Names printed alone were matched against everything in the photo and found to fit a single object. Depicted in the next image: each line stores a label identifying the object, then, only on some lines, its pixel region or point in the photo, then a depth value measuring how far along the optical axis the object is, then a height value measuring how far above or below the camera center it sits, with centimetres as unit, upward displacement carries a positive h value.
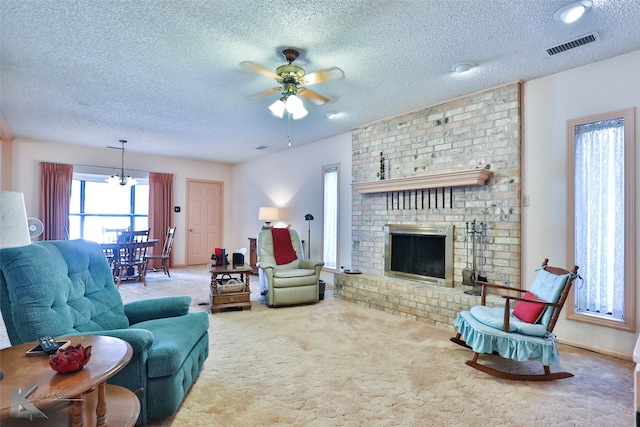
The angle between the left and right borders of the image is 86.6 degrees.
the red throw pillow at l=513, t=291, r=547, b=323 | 261 -69
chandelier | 636 +69
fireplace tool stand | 379 -38
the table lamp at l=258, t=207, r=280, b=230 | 671 +10
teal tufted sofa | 168 -58
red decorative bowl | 126 -55
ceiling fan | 282 +121
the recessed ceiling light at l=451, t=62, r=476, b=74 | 313 +146
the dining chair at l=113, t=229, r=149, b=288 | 573 -69
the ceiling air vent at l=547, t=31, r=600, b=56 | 267 +148
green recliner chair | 445 -76
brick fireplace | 360 +50
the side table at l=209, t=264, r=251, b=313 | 422 -97
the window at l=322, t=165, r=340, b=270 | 589 +7
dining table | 566 -53
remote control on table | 143 -55
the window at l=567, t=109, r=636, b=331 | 289 +7
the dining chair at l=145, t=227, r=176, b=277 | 674 -65
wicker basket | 427 -86
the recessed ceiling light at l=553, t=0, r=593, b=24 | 225 +145
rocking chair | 246 -81
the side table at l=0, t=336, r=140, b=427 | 115 -59
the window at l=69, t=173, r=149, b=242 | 698 +22
